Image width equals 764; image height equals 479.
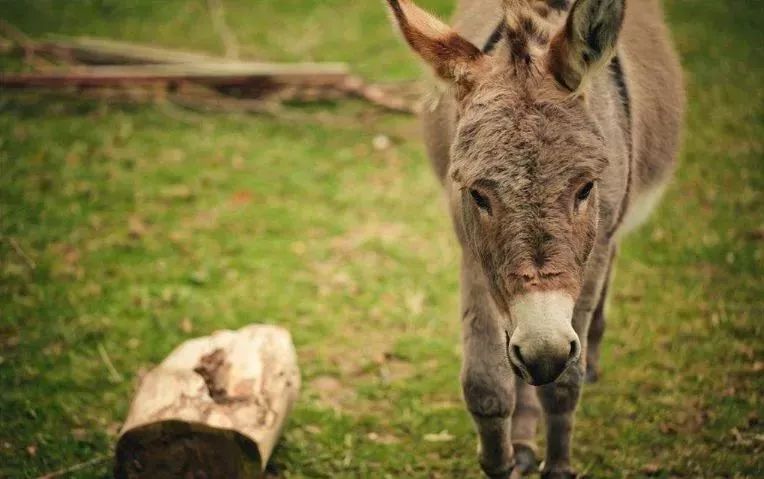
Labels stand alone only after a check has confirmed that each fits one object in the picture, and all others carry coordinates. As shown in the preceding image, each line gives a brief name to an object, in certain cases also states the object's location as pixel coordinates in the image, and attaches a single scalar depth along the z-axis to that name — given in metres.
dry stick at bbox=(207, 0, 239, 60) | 16.39
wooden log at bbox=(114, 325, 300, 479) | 5.76
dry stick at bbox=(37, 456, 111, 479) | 6.50
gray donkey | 4.12
